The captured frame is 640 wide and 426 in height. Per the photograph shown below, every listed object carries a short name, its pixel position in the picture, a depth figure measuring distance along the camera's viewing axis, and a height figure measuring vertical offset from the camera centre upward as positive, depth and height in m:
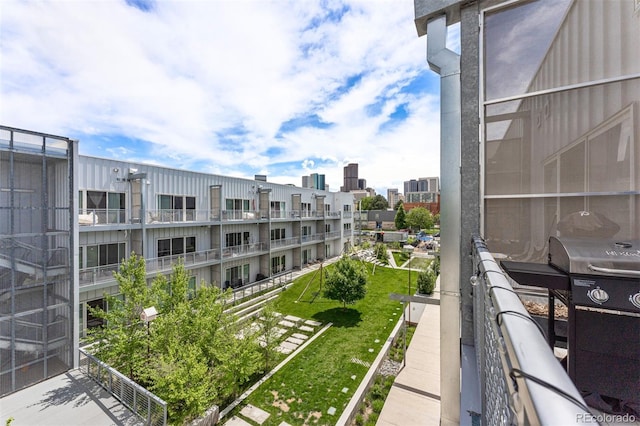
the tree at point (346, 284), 14.43 -3.87
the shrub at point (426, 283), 17.45 -4.65
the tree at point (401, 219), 50.91 -1.45
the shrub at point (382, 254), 27.97 -4.40
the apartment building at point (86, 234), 8.72 -0.99
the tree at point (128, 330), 7.72 -3.41
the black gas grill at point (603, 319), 1.71 -0.76
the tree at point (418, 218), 50.12 -1.27
